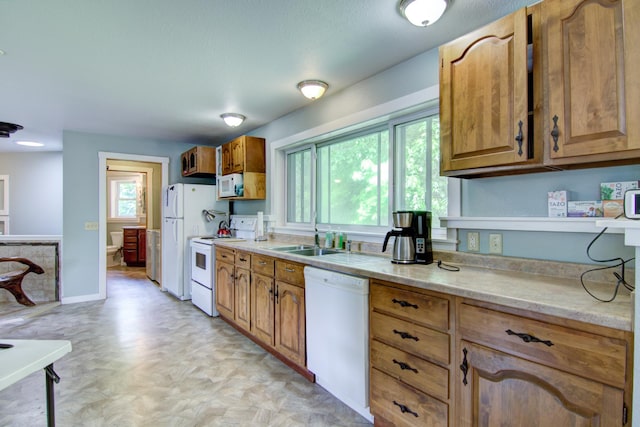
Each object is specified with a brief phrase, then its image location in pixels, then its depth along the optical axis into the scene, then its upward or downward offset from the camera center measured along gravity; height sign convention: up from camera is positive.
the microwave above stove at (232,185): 4.07 +0.39
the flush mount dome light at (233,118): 3.72 +1.10
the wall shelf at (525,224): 1.53 -0.05
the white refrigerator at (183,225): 4.48 -0.12
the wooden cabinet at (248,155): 4.01 +0.75
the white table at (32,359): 1.09 -0.50
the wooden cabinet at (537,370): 1.05 -0.56
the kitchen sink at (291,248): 3.05 -0.31
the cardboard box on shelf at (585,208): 1.52 +0.03
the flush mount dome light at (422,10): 1.68 +1.06
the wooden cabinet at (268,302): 2.41 -0.73
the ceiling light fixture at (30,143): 5.20 +1.17
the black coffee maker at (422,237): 2.05 -0.13
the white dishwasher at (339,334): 1.88 -0.72
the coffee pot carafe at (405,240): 2.06 -0.15
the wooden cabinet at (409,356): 1.50 -0.69
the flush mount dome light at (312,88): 2.78 +1.08
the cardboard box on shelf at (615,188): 1.42 +0.12
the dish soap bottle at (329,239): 2.98 -0.21
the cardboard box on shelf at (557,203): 1.62 +0.06
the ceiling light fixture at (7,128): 4.12 +1.12
